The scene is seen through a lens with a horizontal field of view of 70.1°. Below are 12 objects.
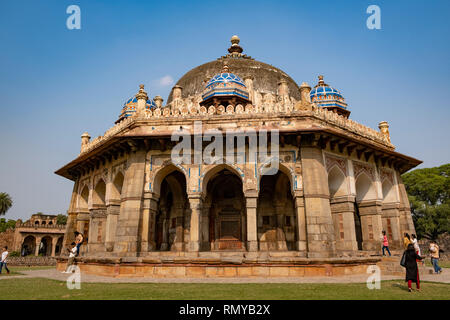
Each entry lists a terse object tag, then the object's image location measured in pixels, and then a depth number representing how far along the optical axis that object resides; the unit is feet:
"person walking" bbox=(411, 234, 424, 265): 37.56
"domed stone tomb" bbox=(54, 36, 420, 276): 37.88
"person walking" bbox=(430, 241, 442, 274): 37.96
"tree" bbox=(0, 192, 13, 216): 165.37
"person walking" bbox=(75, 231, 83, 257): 34.96
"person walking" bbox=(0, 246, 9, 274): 43.34
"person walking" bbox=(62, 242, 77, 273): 33.72
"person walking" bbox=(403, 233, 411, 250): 34.50
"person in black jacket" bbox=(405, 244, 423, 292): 23.86
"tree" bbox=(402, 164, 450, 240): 104.22
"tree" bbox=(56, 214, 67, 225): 178.50
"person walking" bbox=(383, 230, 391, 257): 43.37
